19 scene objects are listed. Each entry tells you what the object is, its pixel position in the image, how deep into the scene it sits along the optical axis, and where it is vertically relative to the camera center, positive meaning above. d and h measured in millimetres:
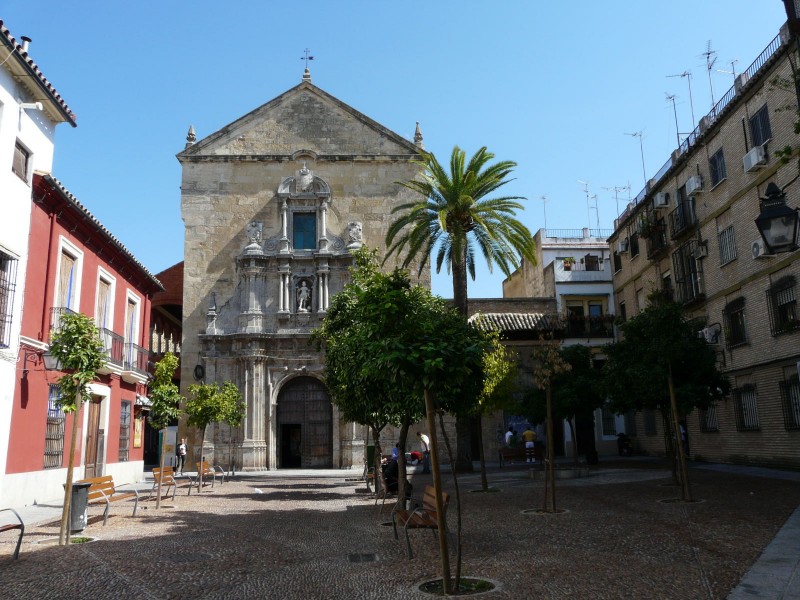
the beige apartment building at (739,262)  19547 +5796
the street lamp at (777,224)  7301 +2159
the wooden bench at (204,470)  19875 -818
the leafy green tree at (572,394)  23844 +1397
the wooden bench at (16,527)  8562 -1001
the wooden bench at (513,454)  27906 -750
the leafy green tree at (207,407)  20891 +1080
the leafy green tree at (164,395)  17297 +1194
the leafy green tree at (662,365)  15156 +1537
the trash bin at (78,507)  11172 -996
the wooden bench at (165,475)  15877 -737
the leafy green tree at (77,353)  10969 +1456
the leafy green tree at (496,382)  18219 +1489
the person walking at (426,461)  24686 -857
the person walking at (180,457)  29344 -591
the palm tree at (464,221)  23953 +7551
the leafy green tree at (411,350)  7094 +923
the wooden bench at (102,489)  12070 -789
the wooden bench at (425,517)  8805 -1024
